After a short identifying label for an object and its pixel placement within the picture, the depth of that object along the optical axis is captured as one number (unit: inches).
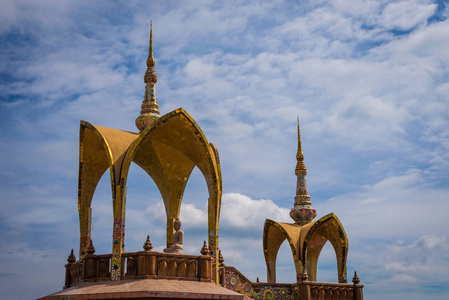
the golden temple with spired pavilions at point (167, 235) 689.0
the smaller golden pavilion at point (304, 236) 1127.0
